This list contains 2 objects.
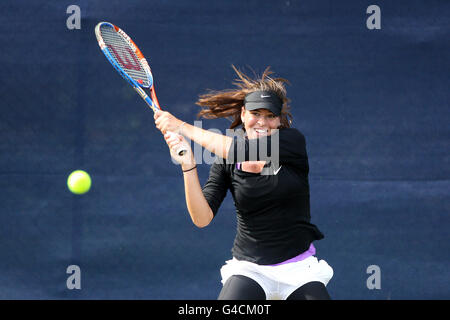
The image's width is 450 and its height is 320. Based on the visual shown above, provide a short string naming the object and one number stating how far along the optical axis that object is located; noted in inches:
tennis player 193.6
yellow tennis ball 294.5
